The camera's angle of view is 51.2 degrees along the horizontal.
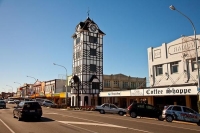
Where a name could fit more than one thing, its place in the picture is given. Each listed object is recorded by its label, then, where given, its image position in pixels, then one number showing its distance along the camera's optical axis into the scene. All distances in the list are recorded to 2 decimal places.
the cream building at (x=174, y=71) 25.30
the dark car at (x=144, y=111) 22.20
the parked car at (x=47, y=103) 49.92
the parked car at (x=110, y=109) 28.03
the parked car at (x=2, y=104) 37.56
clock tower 48.34
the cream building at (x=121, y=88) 33.63
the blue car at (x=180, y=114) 18.23
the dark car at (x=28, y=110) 16.91
